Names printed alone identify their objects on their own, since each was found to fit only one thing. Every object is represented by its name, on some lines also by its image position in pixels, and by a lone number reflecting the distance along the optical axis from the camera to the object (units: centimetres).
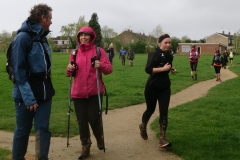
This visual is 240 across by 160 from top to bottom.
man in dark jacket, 436
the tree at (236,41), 8486
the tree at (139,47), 8012
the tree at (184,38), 11047
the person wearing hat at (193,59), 1809
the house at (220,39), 11079
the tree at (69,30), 9630
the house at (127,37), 10775
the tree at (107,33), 9789
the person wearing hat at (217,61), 1790
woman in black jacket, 603
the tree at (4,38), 9038
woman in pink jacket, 557
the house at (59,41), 12682
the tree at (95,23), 8488
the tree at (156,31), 9096
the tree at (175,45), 8022
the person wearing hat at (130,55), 2959
